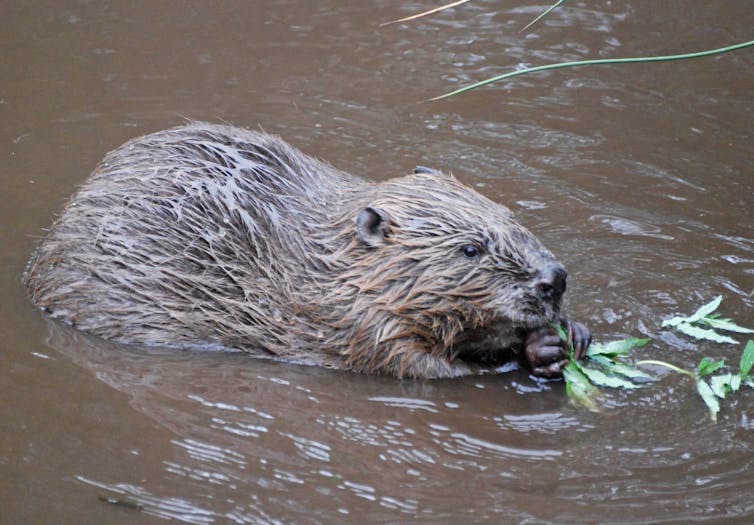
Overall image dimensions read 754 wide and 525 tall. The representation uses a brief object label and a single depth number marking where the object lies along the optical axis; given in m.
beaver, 9.93
